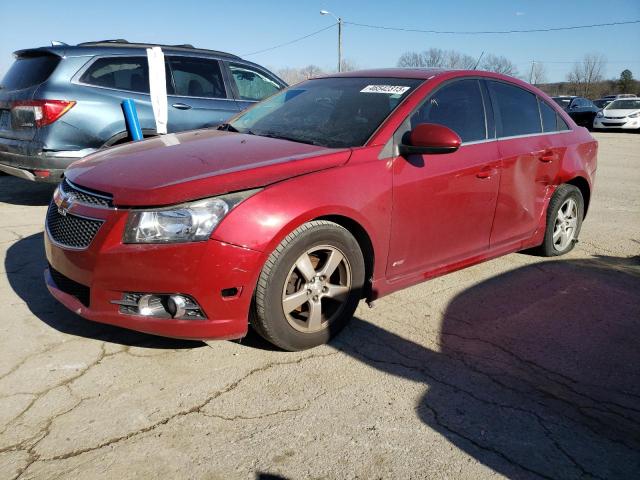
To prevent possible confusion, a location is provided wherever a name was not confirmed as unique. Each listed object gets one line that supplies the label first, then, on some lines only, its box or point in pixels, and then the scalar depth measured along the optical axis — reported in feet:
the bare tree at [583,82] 236.14
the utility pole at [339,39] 134.64
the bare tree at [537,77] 255.29
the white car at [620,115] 73.87
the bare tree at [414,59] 170.90
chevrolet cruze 8.64
